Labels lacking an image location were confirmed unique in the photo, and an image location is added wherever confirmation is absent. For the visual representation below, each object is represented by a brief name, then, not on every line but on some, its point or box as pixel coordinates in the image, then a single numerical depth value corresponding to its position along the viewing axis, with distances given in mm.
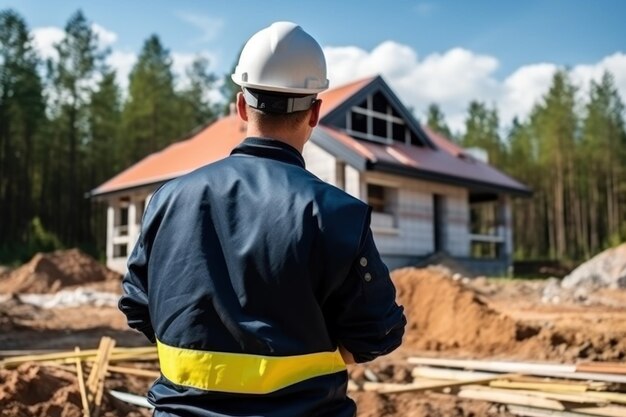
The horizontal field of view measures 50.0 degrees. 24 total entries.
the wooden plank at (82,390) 4797
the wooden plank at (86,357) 6395
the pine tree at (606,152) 43812
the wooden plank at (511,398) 4949
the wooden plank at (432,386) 5511
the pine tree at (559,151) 42562
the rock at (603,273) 16062
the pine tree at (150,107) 40125
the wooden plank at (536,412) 4831
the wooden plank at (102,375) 4992
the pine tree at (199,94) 44656
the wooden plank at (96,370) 5250
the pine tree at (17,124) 35406
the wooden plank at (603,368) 5129
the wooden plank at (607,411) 4664
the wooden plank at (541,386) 5027
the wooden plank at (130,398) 4741
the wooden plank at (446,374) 5887
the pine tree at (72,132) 37844
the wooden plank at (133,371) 6122
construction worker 1502
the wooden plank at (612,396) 4734
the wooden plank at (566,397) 4820
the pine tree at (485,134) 50969
